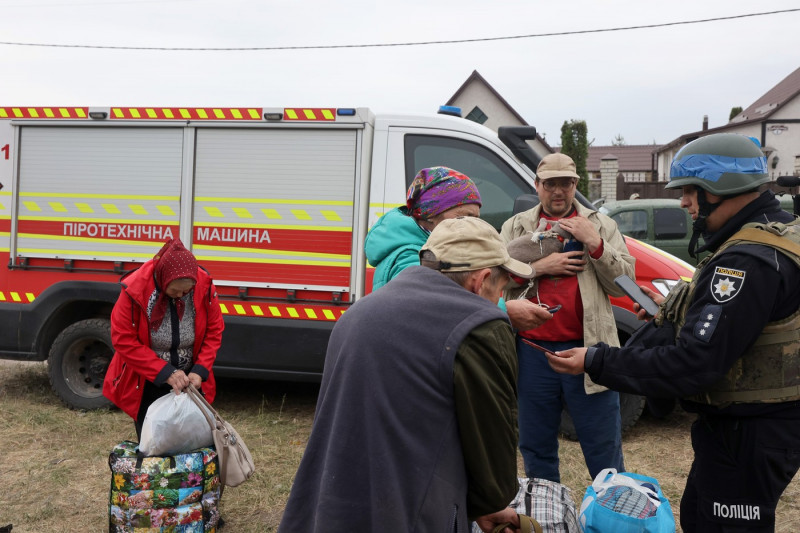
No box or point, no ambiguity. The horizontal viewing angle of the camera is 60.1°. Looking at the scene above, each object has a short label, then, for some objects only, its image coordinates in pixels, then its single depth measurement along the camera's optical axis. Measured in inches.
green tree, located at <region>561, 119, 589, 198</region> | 1013.2
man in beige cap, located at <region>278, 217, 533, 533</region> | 66.2
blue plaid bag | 96.1
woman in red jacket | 145.6
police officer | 85.1
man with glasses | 130.9
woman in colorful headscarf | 104.7
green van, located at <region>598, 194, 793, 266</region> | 388.8
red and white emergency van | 210.2
